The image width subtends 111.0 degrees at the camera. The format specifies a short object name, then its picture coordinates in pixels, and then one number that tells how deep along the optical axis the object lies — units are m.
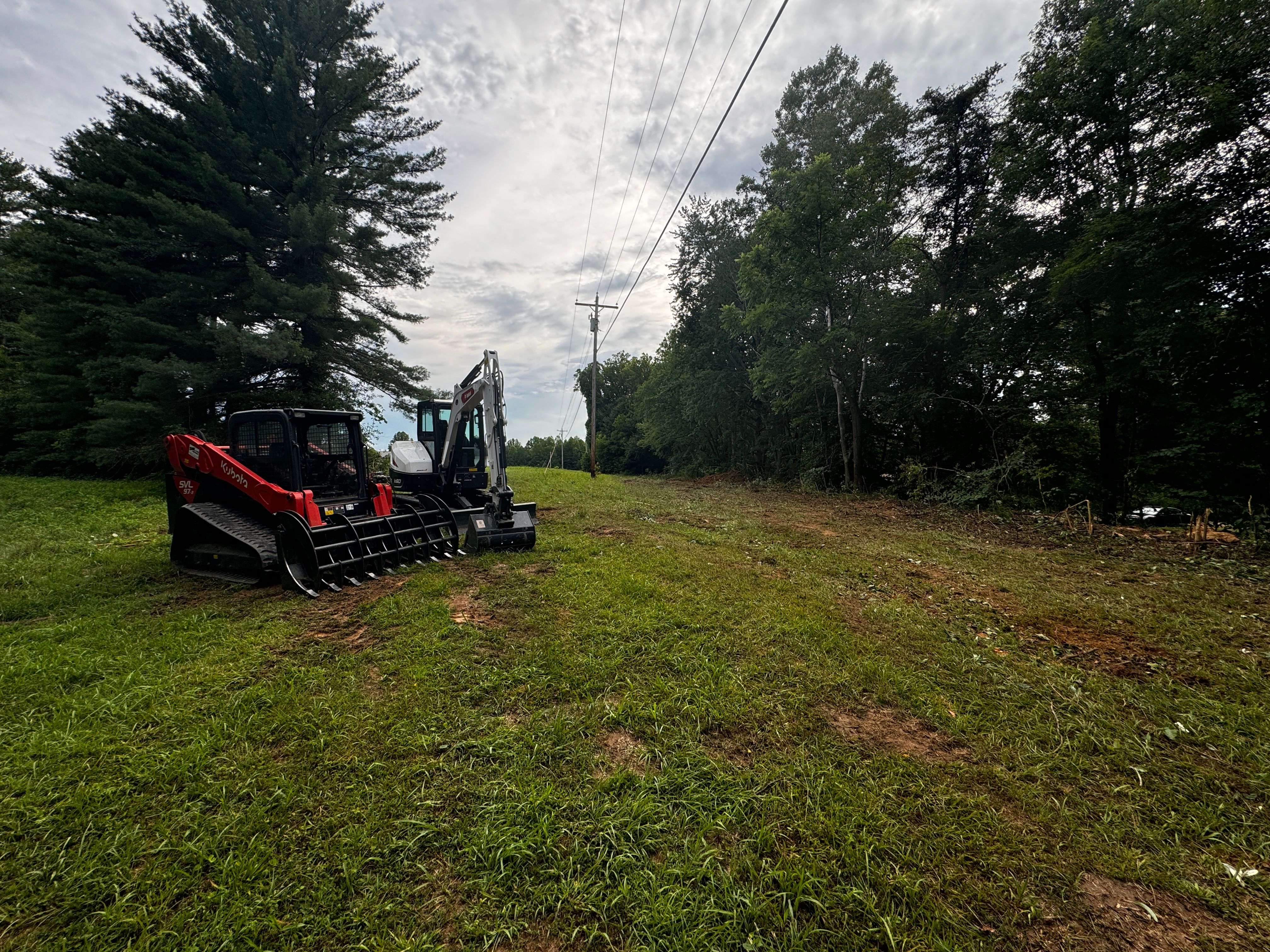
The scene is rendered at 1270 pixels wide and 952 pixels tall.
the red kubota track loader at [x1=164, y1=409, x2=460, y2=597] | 5.25
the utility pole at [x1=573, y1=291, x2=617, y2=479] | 22.75
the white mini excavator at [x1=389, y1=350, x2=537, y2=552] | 7.19
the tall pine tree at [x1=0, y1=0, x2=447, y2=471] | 11.52
